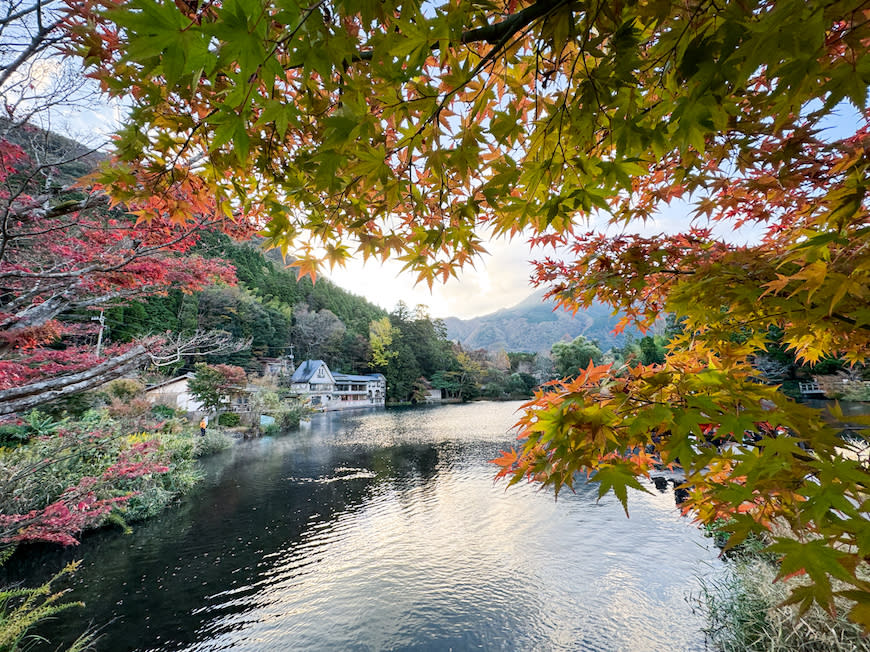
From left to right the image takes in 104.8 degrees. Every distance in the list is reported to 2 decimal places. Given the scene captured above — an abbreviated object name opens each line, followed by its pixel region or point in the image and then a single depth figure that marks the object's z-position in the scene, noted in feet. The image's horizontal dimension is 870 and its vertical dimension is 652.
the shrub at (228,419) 59.21
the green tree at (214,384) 54.75
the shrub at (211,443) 42.34
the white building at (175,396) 58.18
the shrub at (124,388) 44.21
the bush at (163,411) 48.14
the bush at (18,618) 9.87
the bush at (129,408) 39.58
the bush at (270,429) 61.67
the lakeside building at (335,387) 119.85
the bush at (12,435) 25.41
